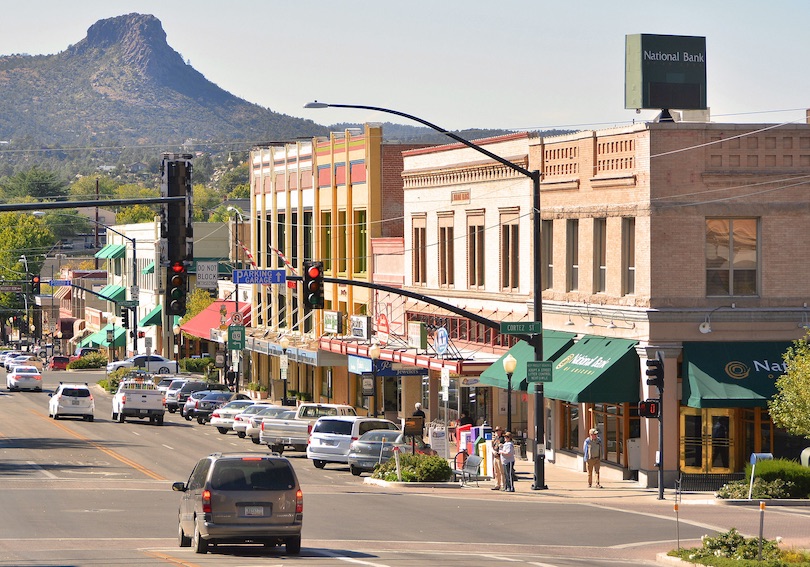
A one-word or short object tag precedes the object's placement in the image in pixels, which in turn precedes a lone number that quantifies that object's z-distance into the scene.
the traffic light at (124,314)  102.12
